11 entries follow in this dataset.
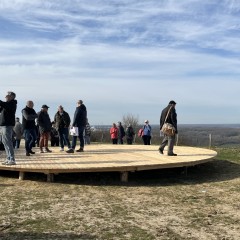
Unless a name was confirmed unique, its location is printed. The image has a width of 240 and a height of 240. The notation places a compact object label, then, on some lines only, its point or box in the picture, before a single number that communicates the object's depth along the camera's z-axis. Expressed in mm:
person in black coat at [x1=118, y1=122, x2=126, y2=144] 15768
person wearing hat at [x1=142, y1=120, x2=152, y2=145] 14611
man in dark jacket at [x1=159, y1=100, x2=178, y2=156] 8071
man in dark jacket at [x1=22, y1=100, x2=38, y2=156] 8173
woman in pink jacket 15254
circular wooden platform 6759
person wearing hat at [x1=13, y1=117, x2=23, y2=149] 12051
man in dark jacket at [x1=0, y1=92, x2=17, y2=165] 6813
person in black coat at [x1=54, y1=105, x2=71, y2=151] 9378
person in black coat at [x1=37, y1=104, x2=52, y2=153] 8982
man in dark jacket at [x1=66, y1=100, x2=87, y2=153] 8714
